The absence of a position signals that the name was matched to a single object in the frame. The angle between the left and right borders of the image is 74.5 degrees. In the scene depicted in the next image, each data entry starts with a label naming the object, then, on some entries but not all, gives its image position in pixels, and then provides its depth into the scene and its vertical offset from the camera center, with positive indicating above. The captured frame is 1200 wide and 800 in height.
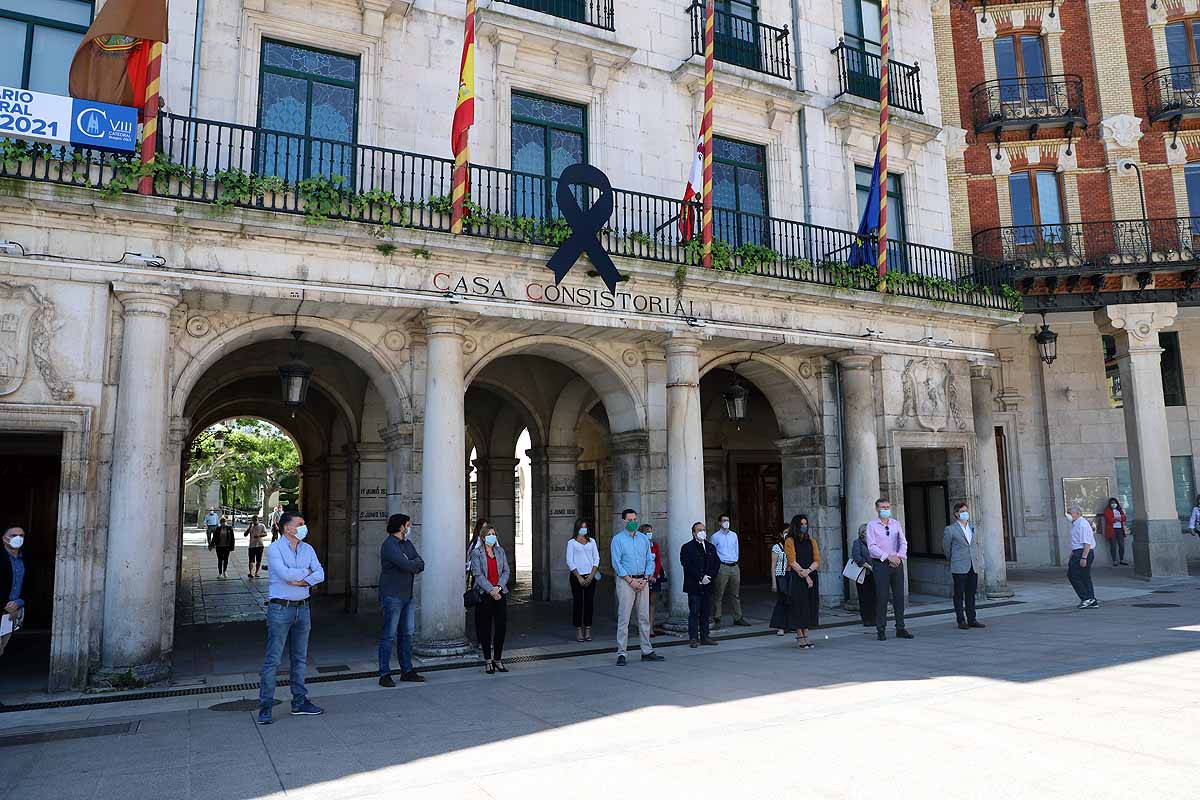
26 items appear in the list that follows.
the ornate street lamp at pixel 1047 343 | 17.20 +3.16
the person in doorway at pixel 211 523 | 27.70 -0.60
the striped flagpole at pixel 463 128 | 10.70 +5.04
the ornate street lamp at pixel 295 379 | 11.26 +1.79
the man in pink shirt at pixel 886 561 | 10.98 -0.98
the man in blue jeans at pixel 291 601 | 7.11 -0.89
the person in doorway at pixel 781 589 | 10.70 -1.29
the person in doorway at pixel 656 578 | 10.51 -1.14
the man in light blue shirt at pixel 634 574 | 9.98 -0.99
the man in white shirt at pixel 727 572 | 12.08 -1.22
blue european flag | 14.62 +4.80
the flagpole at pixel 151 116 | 9.08 +4.57
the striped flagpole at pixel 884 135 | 14.42 +6.56
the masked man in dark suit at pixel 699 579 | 10.51 -1.12
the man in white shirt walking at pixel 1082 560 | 13.34 -1.23
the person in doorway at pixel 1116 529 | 19.95 -1.07
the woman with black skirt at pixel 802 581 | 10.44 -1.16
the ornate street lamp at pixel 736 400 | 13.98 +1.67
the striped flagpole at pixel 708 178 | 12.62 +5.08
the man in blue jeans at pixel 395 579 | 8.55 -0.84
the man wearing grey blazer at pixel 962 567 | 11.73 -1.14
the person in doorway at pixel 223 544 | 22.21 -1.08
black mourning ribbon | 11.09 +3.92
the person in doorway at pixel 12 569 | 7.73 -0.58
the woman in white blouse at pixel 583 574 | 11.67 -1.13
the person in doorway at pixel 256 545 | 21.00 -1.06
